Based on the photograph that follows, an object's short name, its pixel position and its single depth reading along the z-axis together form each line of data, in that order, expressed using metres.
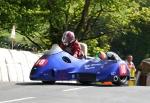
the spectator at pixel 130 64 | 22.97
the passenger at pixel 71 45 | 17.80
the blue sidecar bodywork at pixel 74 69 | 16.94
